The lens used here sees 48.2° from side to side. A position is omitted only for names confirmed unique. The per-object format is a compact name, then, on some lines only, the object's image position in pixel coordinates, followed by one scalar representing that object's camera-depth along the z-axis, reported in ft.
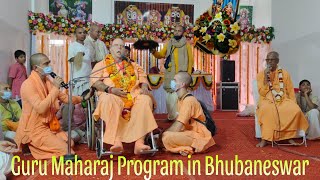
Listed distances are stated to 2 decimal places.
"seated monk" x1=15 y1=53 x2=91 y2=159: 12.68
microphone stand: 11.59
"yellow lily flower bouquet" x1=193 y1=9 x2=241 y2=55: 17.60
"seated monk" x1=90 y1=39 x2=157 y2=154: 12.40
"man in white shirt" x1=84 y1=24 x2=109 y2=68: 17.22
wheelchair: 12.23
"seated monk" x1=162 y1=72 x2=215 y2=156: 13.50
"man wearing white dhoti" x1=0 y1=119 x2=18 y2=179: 9.73
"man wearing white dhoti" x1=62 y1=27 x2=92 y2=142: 16.19
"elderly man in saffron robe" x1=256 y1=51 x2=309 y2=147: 15.69
